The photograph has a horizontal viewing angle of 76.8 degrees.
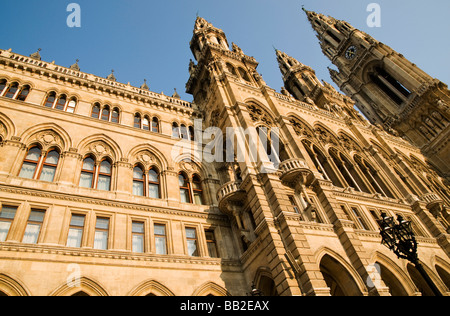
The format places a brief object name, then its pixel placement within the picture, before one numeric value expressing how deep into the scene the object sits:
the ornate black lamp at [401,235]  8.59
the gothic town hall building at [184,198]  12.31
